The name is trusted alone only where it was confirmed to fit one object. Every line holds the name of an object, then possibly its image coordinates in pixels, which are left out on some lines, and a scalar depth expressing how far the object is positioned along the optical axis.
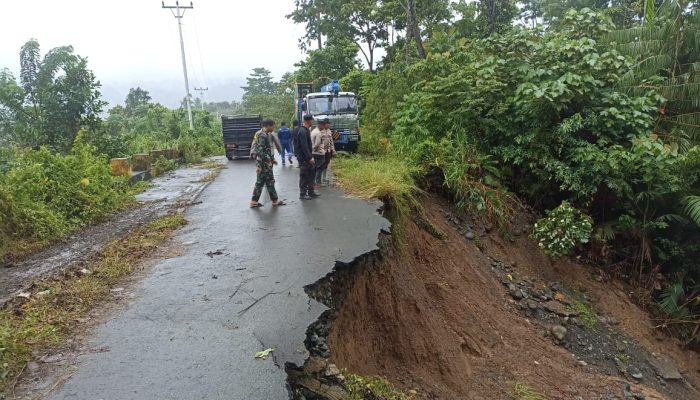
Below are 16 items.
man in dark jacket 8.53
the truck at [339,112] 15.05
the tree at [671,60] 9.22
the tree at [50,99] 12.75
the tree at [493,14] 21.23
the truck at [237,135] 19.47
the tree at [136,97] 61.16
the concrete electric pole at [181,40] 28.20
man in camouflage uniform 8.12
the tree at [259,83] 83.41
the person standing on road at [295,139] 8.64
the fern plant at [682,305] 7.76
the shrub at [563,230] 8.07
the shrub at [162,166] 14.63
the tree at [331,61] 28.92
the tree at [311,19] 31.72
